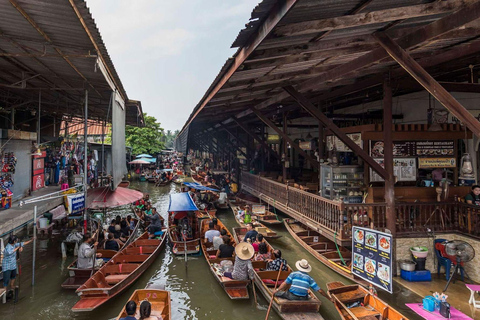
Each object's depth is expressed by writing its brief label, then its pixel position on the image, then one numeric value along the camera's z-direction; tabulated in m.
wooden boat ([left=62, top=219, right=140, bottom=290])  7.53
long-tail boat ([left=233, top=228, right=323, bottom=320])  5.93
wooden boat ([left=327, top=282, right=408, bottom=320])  5.42
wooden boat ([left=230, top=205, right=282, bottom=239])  11.09
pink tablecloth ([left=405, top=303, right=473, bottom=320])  5.14
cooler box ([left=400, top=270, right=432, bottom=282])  7.26
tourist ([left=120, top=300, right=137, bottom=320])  4.98
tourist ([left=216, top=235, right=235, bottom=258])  8.80
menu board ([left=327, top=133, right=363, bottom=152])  8.97
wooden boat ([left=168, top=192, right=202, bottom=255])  10.42
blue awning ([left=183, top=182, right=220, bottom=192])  16.06
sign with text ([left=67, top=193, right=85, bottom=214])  8.10
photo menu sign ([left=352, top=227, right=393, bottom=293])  6.03
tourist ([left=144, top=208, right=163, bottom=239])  11.66
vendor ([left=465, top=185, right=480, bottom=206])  7.44
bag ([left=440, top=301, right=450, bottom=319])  5.16
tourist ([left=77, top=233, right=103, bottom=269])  7.83
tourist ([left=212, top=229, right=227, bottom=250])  9.71
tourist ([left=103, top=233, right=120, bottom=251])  9.54
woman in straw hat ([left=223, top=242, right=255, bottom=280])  7.12
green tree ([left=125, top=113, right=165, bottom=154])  37.06
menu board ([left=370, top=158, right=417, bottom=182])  8.53
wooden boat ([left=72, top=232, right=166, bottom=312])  6.54
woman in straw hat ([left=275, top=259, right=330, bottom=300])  6.06
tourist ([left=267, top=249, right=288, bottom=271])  7.53
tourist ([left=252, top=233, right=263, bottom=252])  8.81
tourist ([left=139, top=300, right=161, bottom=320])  5.00
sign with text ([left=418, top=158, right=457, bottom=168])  8.47
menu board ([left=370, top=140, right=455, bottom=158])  8.49
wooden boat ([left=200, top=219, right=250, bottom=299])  7.11
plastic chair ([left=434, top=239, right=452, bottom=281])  7.36
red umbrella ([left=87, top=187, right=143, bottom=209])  9.80
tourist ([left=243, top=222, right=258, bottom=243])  9.34
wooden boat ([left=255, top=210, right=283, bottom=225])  13.20
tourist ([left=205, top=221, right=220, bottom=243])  10.26
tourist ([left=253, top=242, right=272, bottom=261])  8.43
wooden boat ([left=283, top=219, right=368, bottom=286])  7.93
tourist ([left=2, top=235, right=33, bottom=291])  6.82
